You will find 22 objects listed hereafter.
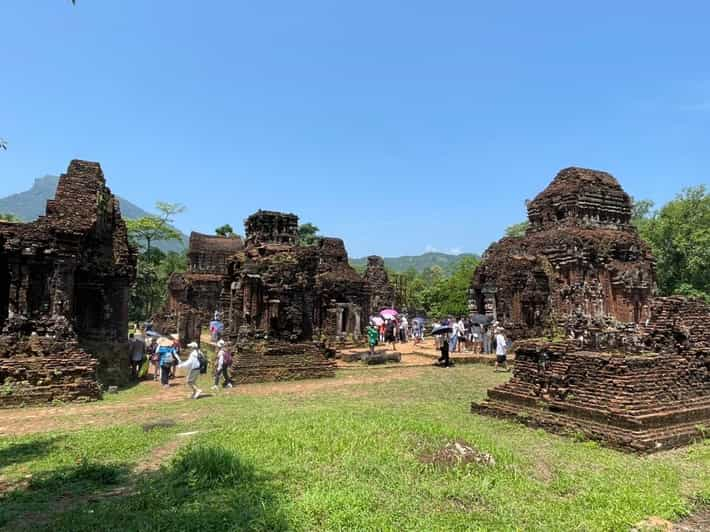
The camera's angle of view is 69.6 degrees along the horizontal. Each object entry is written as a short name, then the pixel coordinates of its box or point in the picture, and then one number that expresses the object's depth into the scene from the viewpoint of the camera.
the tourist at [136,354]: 16.83
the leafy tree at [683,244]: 36.47
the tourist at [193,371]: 13.38
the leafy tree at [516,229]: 64.50
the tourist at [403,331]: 31.63
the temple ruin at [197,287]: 23.81
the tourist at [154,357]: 17.47
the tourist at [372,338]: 21.25
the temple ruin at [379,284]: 36.66
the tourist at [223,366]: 14.88
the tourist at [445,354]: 19.60
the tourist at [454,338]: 23.88
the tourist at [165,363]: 15.48
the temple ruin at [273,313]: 16.61
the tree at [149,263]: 49.00
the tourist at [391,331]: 27.97
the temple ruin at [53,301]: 12.73
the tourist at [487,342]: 22.52
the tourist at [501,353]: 18.22
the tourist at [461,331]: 24.35
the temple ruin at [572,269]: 23.75
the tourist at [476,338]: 23.02
